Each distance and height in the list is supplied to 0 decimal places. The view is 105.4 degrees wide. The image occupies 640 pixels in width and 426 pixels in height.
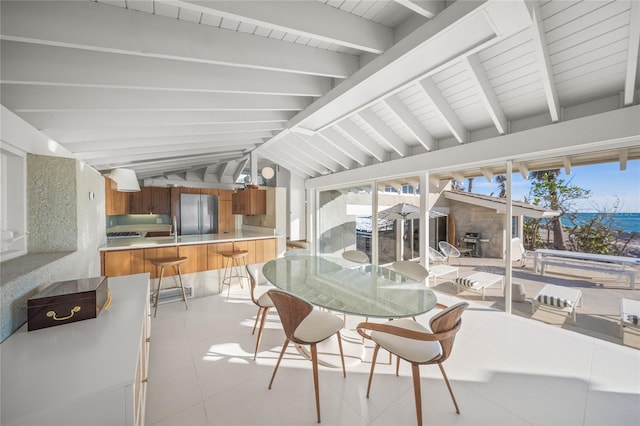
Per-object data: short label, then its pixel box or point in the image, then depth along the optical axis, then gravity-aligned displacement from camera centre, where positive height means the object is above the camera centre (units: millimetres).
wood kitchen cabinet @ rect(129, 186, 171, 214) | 6227 +196
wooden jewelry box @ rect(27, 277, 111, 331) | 1345 -560
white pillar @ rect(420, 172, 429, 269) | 4004 -160
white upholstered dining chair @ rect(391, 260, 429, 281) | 2797 -733
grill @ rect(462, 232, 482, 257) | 3709 -529
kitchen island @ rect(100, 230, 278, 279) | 3377 -683
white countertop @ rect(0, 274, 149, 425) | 883 -695
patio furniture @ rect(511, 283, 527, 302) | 3220 -1119
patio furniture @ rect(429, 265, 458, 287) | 4051 -1039
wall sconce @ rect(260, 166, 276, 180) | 5247 +780
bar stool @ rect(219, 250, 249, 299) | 4133 -1025
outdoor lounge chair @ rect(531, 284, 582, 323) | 2863 -1083
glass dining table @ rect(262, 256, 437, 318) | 1832 -745
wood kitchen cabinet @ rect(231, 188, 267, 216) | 5359 +160
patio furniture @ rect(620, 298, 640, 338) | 2490 -1090
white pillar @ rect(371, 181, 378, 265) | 5059 -382
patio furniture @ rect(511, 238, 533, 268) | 3188 -580
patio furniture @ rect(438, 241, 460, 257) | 4030 -687
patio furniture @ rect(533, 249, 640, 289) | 2561 -614
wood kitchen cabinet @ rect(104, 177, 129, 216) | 4116 +155
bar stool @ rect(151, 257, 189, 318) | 3375 -768
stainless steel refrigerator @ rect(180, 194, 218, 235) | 6590 -160
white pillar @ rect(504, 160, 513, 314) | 3164 -527
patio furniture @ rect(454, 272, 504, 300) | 3511 -1080
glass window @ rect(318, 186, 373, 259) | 5500 -297
